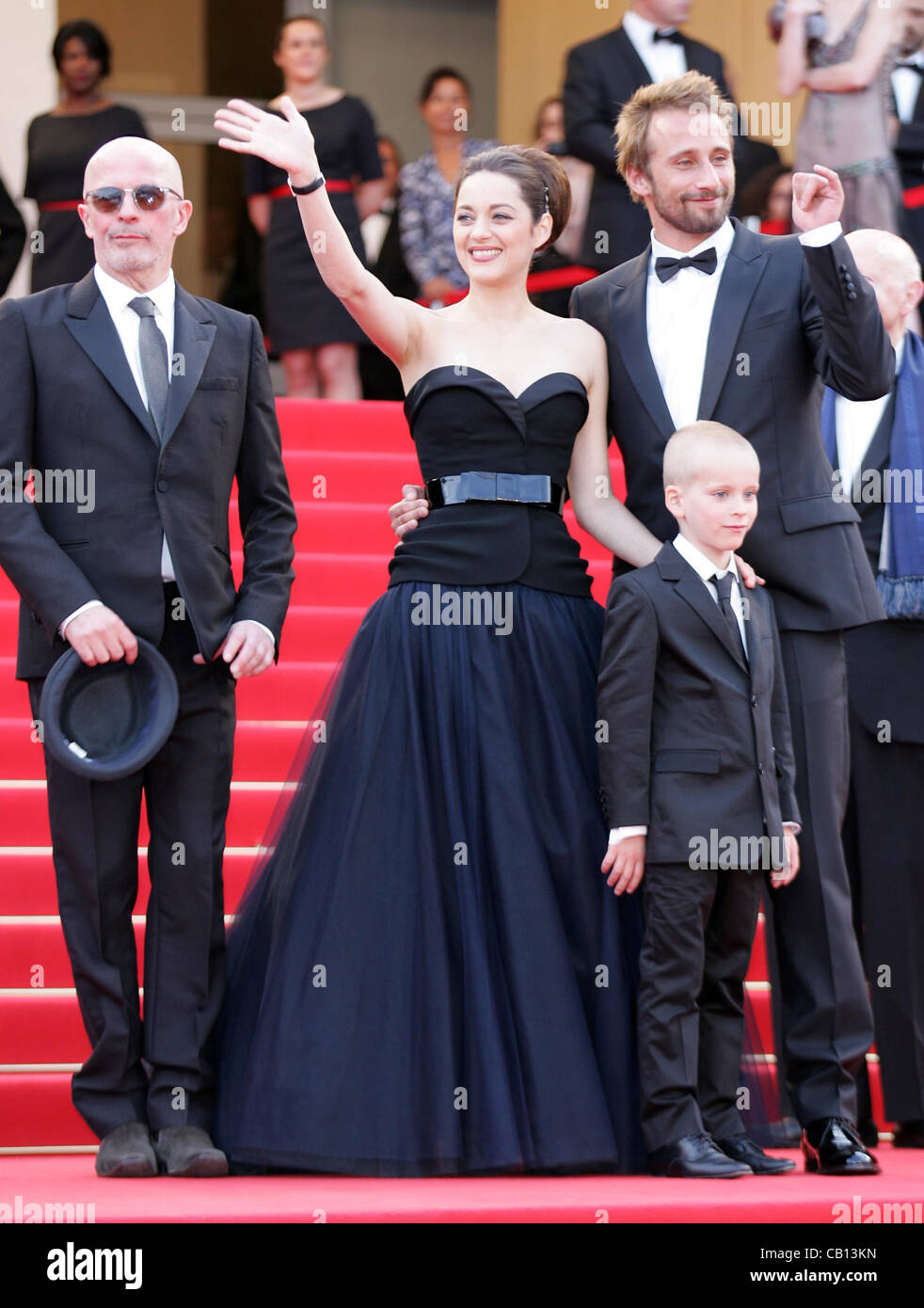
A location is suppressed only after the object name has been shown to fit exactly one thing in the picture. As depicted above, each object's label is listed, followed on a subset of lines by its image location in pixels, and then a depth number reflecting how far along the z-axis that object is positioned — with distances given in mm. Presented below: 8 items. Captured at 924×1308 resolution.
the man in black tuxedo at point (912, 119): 14578
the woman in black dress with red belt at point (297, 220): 15219
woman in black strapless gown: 7289
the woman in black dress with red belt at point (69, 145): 15281
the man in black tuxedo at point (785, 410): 7664
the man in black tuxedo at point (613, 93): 14164
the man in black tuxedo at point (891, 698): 9164
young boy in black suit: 7379
